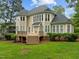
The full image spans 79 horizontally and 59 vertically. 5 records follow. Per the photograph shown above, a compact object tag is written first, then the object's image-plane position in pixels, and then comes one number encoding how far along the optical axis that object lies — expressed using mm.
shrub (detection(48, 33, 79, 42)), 10647
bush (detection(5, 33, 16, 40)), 12507
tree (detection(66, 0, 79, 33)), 12812
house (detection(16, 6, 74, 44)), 11173
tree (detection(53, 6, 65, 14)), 23217
